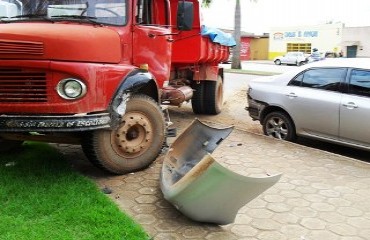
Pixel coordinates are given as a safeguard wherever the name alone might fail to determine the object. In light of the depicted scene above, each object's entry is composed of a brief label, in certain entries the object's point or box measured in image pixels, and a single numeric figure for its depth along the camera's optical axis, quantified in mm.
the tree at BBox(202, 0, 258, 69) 30747
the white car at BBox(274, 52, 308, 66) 45781
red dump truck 4445
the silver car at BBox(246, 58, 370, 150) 6283
